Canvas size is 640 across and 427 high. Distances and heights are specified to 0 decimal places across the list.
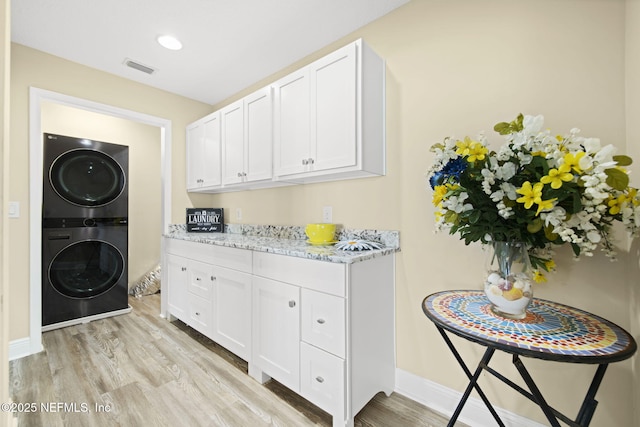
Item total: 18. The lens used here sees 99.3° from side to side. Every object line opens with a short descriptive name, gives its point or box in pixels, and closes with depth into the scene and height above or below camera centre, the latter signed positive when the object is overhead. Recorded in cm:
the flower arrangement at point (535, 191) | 86 +8
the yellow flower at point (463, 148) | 103 +26
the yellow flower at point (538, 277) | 114 -26
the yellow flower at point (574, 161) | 84 +17
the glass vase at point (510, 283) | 100 -26
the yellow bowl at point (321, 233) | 194 -13
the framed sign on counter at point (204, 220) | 297 -6
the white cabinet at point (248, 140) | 222 +66
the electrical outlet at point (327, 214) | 212 +1
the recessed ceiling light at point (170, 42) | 209 +136
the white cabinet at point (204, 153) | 275 +65
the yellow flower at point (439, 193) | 110 +9
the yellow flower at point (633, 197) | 91 +6
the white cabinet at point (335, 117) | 165 +65
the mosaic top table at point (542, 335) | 77 -39
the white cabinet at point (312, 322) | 140 -65
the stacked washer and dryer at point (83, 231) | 258 -17
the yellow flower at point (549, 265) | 111 -20
